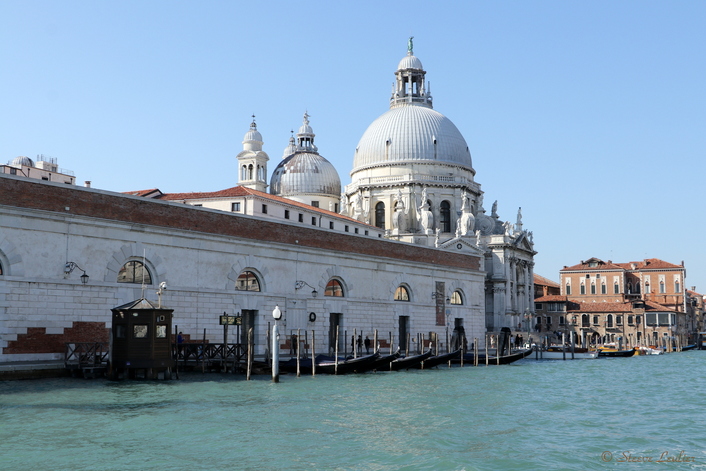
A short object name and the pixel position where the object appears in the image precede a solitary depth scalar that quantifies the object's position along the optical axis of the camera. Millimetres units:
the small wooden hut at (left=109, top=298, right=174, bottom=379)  22109
